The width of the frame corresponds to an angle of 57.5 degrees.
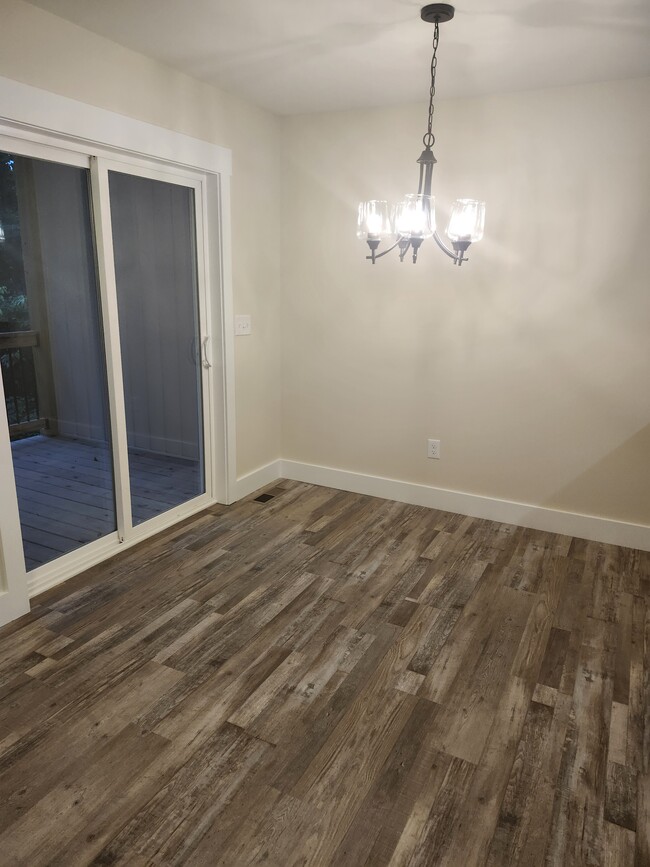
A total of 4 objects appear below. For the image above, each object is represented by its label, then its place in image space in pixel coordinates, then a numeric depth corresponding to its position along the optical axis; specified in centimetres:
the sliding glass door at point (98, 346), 261
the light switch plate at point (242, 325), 380
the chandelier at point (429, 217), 237
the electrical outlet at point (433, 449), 389
